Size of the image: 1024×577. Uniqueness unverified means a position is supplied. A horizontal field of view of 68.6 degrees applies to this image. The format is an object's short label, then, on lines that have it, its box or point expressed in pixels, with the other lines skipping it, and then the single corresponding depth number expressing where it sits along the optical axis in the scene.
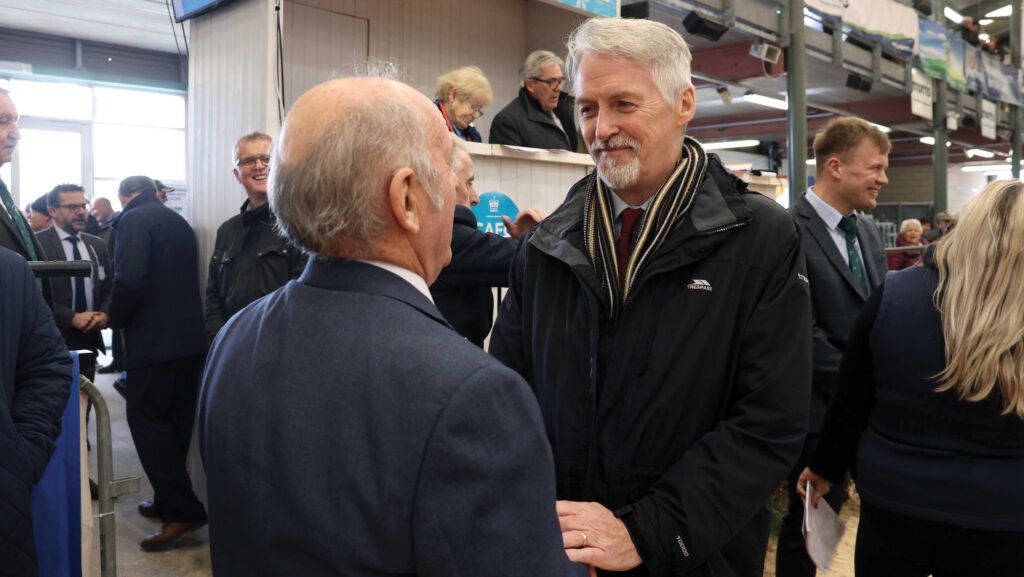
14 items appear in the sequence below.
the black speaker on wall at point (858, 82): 10.05
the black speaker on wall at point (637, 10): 6.00
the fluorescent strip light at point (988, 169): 24.28
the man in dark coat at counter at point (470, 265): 2.78
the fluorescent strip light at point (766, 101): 11.38
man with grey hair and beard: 1.44
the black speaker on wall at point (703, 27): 6.73
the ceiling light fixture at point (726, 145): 18.51
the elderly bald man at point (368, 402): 0.84
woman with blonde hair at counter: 3.85
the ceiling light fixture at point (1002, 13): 18.16
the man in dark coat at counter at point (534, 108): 4.24
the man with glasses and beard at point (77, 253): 4.92
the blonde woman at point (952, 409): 1.87
